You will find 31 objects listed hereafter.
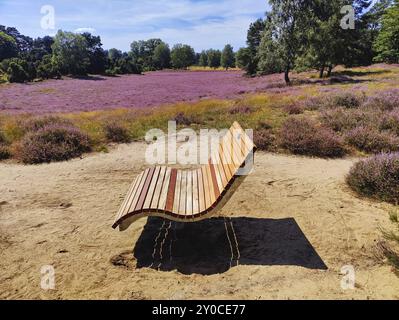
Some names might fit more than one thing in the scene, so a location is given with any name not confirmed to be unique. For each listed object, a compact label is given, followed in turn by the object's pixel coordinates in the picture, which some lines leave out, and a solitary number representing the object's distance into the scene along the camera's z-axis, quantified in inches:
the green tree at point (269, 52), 1188.5
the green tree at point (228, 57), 3596.2
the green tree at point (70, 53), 2174.0
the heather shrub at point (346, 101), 524.1
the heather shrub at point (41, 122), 429.5
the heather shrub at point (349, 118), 397.1
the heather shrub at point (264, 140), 357.4
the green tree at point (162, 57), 3472.0
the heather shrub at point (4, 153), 349.7
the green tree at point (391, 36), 614.1
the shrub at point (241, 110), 546.9
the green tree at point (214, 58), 4003.4
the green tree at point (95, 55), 2449.6
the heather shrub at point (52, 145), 339.6
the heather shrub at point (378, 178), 226.4
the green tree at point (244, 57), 1939.2
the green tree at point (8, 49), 2705.5
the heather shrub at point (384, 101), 470.3
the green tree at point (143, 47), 4177.2
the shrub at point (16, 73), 1604.3
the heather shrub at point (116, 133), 413.0
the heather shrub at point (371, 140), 334.0
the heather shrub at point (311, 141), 333.4
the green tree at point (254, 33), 2421.3
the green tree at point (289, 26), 1174.3
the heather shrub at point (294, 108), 510.2
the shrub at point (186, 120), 495.5
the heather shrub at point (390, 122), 375.1
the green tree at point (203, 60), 4359.5
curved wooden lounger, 162.9
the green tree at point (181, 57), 3351.4
